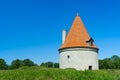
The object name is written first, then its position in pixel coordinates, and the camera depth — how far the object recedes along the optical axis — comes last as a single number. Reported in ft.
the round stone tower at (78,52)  56.31
